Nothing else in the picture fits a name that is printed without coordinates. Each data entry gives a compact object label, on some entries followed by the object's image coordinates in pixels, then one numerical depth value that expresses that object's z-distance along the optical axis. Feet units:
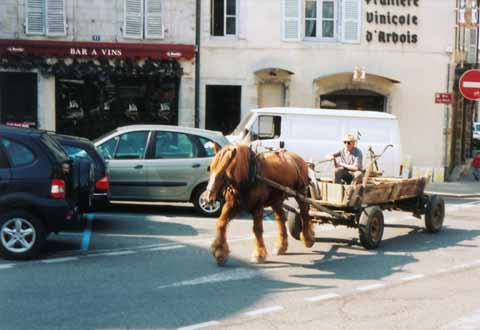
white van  60.95
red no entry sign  69.77
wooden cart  36.88
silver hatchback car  47.29
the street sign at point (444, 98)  77.92
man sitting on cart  40.47
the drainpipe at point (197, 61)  77.87
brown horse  31.12
